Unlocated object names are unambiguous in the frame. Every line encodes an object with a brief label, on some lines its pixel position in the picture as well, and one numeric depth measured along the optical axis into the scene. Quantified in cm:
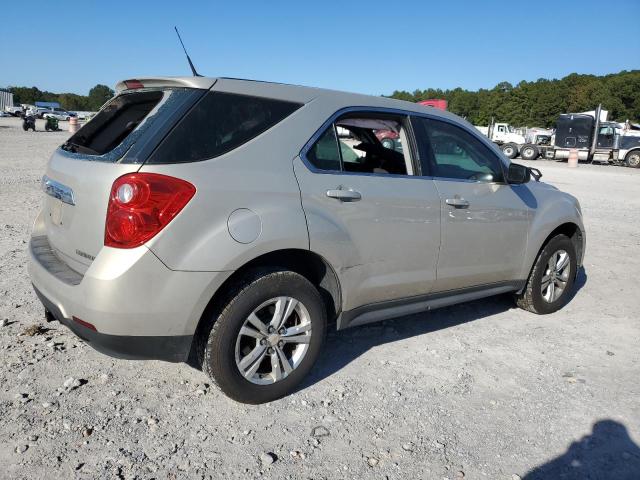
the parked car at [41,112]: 6826
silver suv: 260
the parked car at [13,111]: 7209
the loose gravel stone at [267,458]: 260
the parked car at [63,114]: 7798
